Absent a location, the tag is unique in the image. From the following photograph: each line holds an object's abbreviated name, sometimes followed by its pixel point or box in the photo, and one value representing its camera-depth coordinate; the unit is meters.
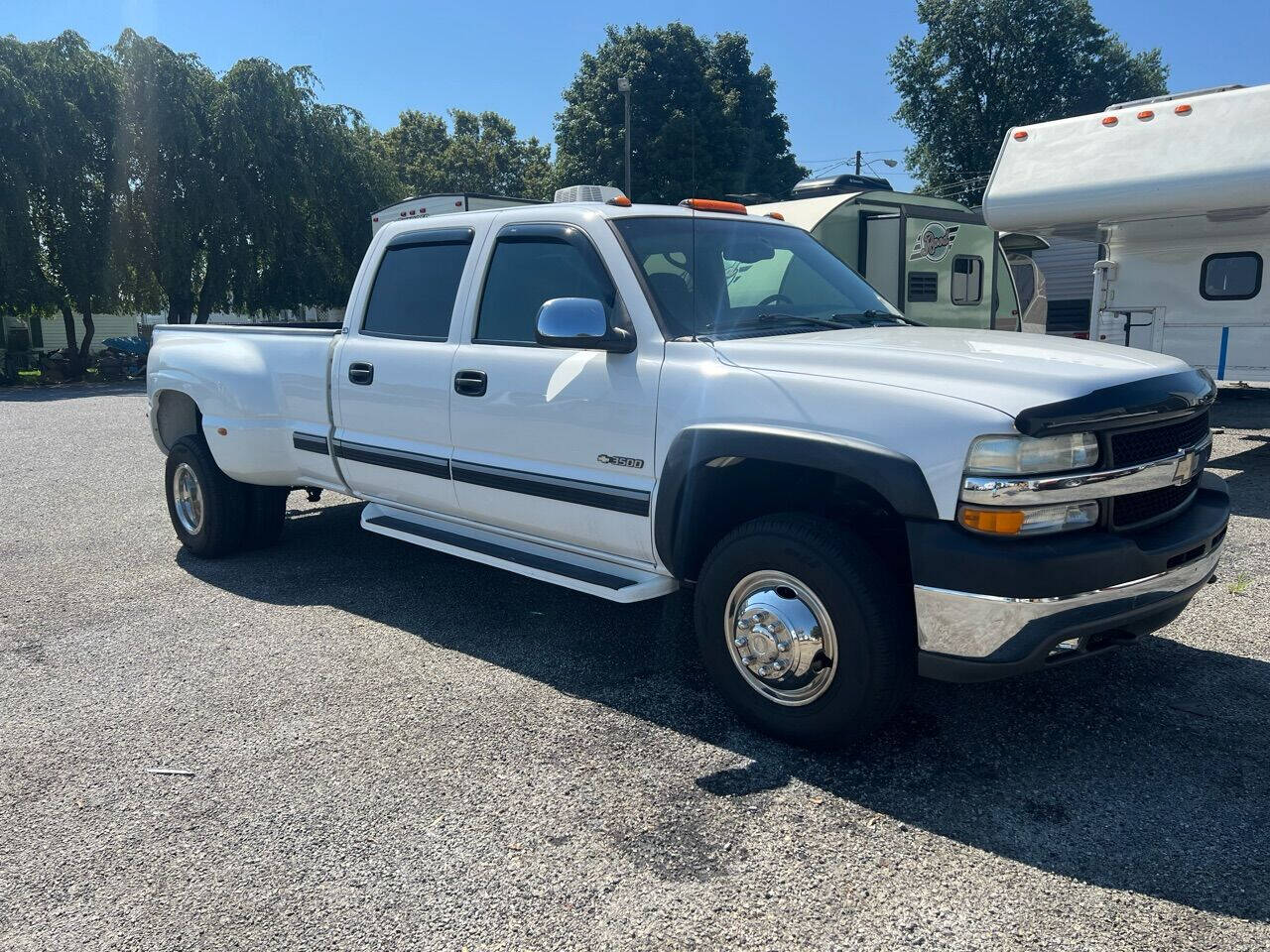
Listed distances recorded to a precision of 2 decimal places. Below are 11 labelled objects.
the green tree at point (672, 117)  32.72
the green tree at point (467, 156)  46.16
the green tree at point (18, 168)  23.41
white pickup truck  2.86
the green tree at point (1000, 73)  39.62
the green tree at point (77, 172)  24.17
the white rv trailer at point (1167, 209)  7.25
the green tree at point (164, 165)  25.44
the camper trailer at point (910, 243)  10.27
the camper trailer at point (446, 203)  8.29
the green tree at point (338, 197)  28.39
